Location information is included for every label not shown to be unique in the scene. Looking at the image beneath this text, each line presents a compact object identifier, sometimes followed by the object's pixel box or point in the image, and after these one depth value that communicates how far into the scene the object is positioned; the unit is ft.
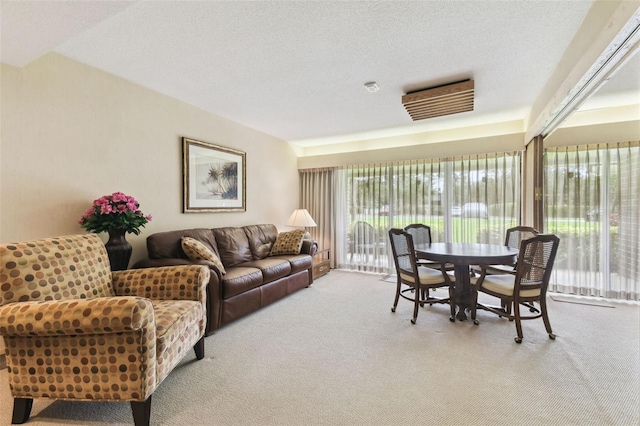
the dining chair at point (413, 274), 9.53
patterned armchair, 4.54
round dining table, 8.63
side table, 15.49
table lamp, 15.97
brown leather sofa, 8.89
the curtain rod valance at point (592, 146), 11.27
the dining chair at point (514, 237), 10.32
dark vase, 7.99
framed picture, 11.50
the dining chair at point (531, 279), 7.86
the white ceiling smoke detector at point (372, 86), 9.52
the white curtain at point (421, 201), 13.79
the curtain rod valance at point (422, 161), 13.76
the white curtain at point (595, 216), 11.25
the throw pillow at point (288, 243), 13.74
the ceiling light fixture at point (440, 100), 9.41
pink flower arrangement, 7.83
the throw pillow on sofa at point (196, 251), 9.53
